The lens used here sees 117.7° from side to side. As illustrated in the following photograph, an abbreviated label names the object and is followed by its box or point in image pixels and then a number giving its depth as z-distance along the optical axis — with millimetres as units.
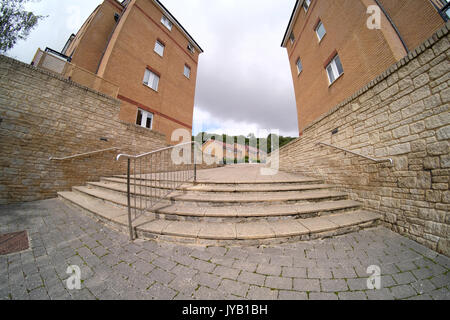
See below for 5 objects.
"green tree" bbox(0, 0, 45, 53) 9250
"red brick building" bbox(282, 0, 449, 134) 4812
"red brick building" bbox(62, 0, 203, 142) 8203
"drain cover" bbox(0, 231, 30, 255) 1956
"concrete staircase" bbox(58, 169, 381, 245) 2205
